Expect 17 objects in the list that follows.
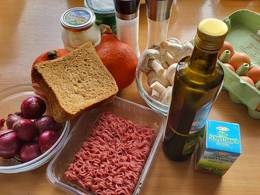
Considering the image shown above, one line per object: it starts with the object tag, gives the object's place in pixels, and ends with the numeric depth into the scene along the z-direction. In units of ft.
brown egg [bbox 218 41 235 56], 2.36
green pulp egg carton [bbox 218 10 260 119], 2.23
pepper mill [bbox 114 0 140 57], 2.08
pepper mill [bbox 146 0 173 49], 2.06
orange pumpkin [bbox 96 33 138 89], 2.17
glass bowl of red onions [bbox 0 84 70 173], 1.87
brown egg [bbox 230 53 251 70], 2.29
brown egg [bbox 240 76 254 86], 2.14
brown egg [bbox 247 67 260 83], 2.20
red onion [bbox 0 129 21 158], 1.87
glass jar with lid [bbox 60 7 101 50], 2.11
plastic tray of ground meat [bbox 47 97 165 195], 1.86
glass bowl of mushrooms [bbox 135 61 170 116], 2.09
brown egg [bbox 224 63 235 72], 2.20
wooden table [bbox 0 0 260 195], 1.90
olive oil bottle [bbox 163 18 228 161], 1.23
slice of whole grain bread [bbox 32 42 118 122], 1.99
